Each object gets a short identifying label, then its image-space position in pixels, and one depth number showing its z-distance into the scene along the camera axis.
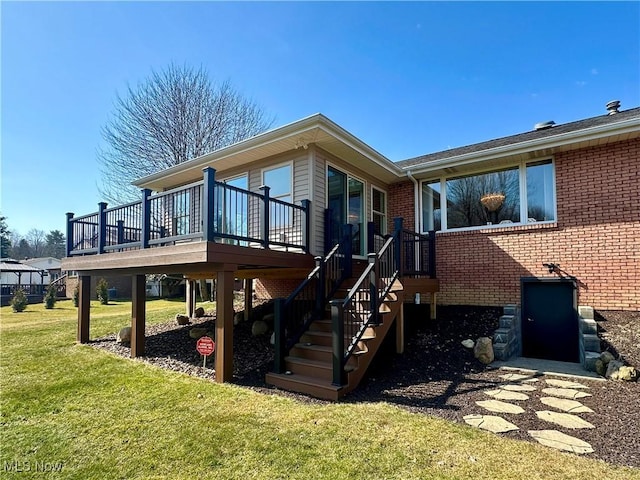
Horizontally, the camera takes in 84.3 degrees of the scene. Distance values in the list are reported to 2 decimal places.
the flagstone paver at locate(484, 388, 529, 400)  4.44
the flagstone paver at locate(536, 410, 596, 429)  3.62
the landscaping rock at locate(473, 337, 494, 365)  5.92
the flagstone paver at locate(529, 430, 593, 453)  3.12
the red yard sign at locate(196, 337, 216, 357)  5.71
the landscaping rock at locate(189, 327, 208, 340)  8.20
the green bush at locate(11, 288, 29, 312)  16.41
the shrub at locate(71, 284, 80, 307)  17.71
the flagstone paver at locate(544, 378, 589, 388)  4.90
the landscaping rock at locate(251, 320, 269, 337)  7.89
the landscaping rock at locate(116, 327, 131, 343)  8.25
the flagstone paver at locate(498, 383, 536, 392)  4.76
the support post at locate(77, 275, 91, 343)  8.59
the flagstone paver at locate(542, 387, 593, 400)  4.49
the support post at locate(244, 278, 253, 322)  9.28
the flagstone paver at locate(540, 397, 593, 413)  4.02
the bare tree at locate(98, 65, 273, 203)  17.08
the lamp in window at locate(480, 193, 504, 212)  7.98
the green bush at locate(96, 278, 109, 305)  18.62
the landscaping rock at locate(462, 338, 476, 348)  6.30
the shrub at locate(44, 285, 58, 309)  17.06
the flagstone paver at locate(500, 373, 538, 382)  5.22
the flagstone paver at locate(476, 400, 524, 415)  4.02
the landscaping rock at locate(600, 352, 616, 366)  5.29
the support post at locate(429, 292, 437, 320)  7.68
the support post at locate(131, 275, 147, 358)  7.15
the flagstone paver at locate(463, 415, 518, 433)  3.55
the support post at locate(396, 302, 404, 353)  6.21
